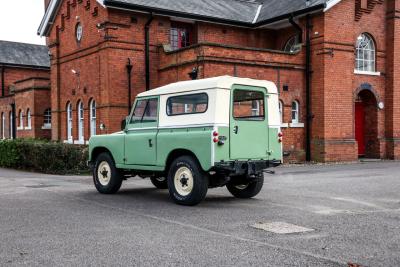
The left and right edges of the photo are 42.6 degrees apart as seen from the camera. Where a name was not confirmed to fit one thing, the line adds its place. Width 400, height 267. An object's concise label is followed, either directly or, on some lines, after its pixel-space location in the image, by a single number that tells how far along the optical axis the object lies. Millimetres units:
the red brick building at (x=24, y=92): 30375
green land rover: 9547
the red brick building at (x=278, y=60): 21391
